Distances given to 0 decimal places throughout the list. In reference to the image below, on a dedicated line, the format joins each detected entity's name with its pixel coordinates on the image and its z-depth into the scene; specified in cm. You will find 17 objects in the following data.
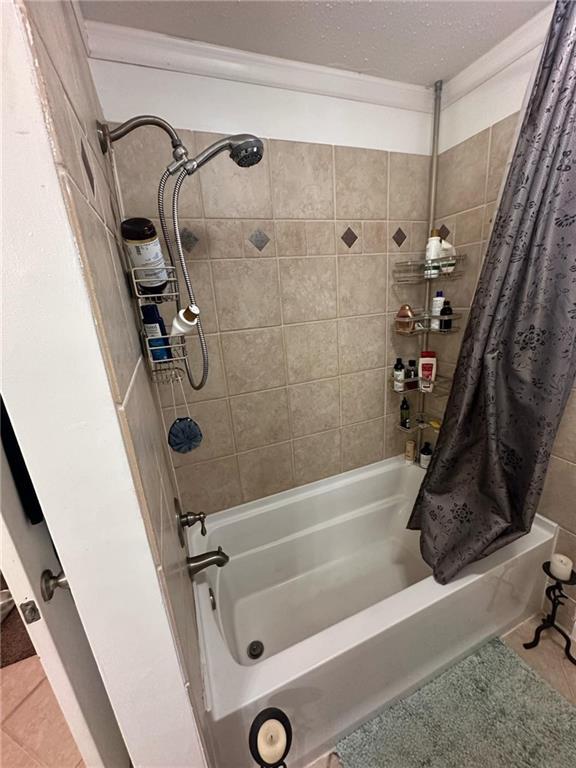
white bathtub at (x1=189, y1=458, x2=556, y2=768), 79
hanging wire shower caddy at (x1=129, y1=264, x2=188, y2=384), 80
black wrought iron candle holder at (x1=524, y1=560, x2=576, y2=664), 110
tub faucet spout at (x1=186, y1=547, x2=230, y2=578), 100
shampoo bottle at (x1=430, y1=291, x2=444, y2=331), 139
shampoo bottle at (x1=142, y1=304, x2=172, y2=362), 84
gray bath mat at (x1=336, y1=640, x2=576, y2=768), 88
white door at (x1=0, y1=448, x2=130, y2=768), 36
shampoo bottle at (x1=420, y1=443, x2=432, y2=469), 158
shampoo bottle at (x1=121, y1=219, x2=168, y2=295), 75
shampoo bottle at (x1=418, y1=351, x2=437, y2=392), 146
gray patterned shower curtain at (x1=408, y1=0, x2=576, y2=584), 87
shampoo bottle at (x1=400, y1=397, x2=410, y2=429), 160
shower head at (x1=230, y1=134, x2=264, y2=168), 80
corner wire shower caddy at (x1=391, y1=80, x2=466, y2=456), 132
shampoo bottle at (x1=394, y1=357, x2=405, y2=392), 149
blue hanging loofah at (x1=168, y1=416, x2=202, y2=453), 99
